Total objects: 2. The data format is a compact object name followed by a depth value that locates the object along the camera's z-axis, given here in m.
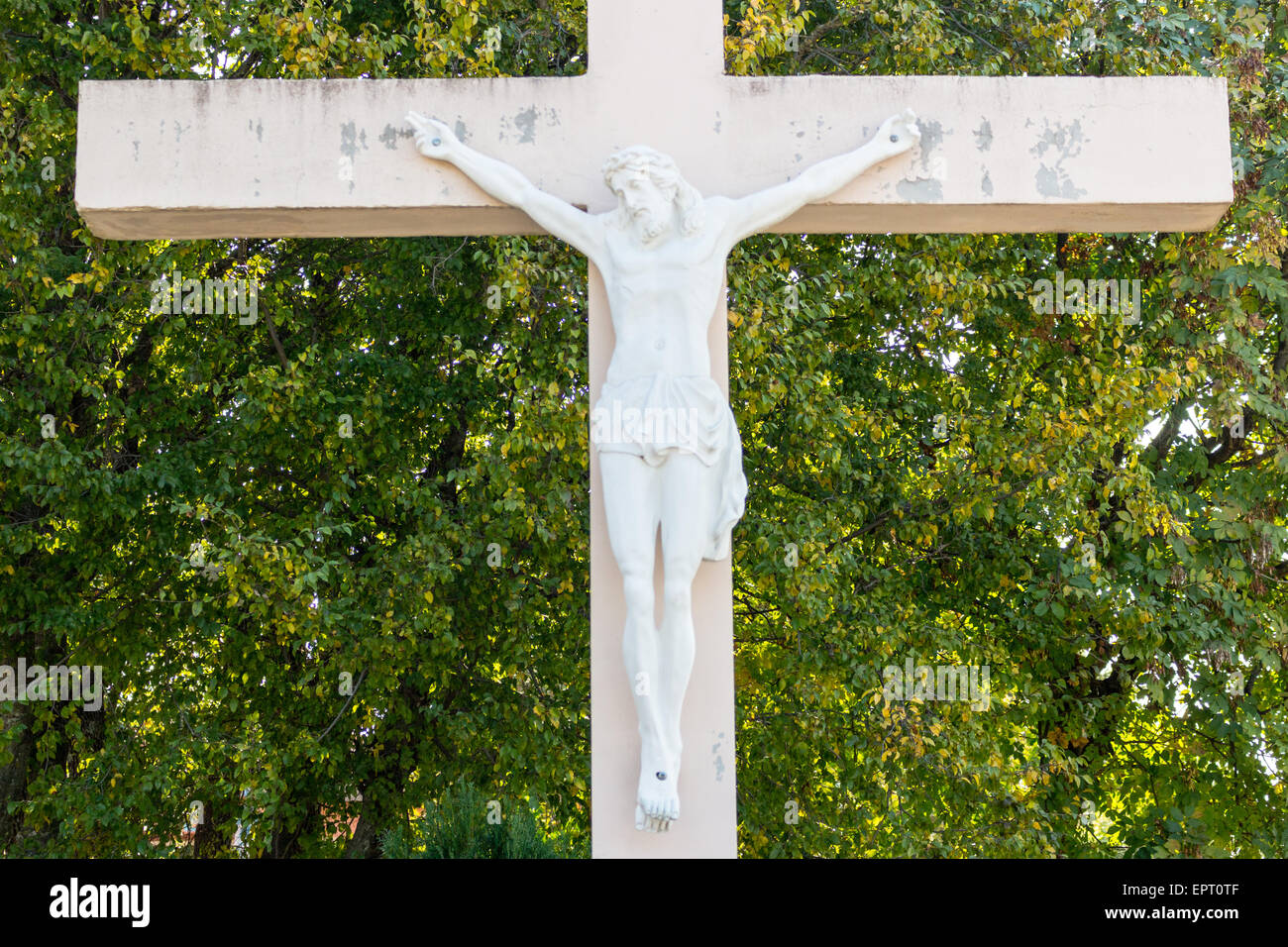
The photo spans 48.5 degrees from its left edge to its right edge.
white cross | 4.36
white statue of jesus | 3.95
